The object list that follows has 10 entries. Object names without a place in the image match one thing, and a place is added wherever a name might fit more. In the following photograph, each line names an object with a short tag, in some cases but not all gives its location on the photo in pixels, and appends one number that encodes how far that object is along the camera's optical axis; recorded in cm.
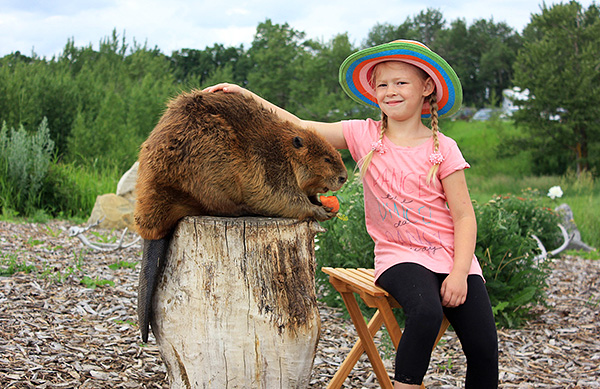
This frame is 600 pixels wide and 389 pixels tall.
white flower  783
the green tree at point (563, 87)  1622
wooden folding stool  238
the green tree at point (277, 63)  1811
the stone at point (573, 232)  776
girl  223
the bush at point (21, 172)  741
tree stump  222
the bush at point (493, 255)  396
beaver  225
